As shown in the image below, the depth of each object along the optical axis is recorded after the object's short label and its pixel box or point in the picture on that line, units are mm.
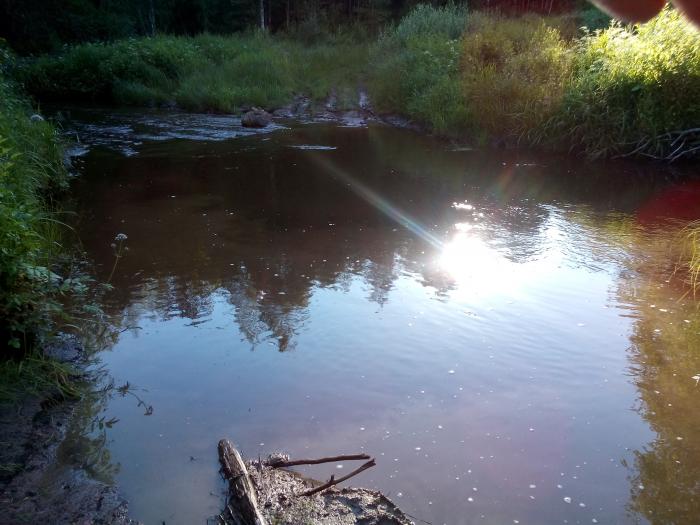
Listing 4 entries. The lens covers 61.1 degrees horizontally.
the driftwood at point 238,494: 2711
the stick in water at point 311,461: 3027
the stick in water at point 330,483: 2865
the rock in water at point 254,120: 14211
